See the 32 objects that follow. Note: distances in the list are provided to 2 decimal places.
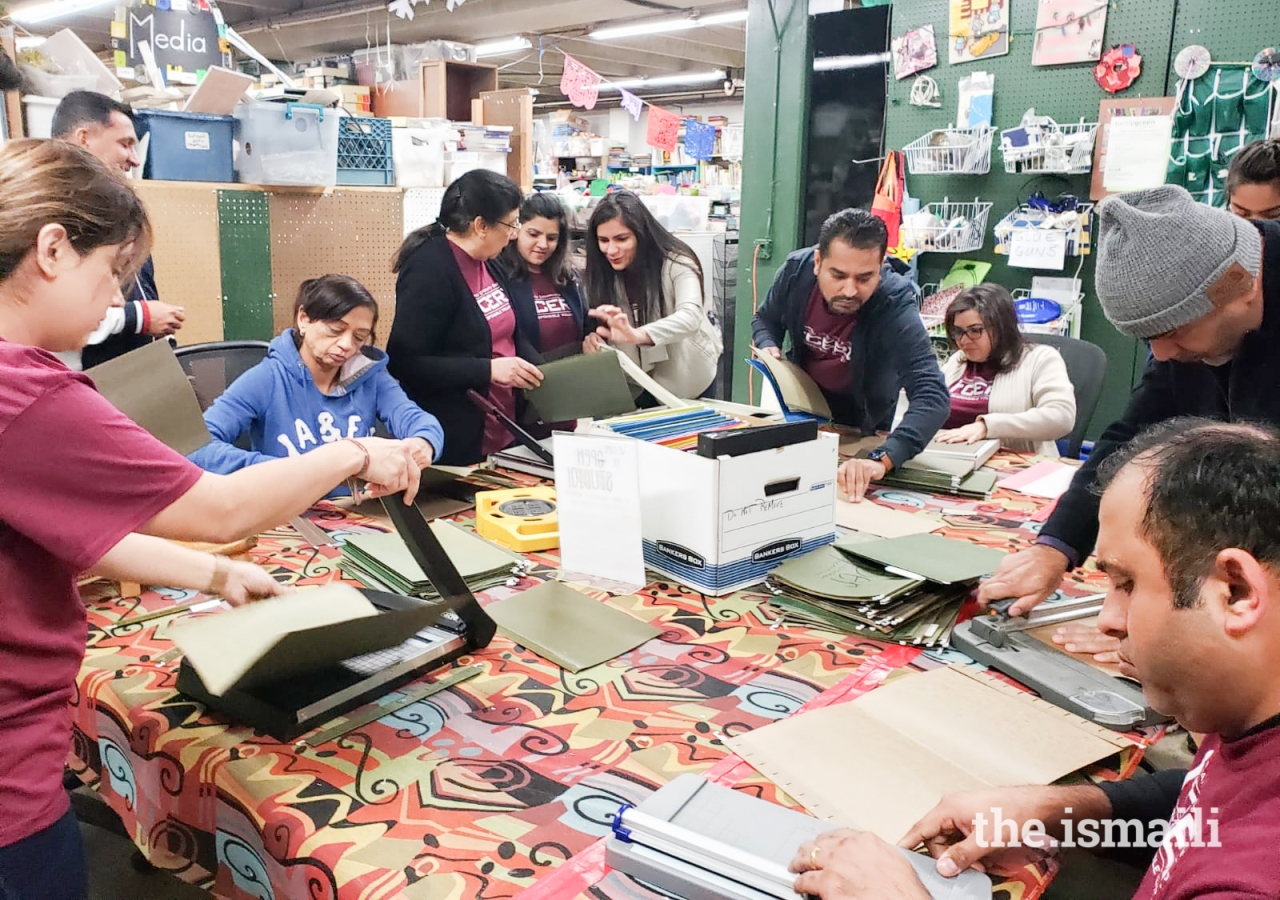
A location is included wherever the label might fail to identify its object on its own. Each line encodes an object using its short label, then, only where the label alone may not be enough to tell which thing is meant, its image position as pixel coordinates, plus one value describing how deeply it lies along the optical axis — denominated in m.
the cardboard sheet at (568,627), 1.32
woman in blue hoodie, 2.11
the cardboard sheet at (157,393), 1.47
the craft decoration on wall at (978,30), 3.91
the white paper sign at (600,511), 1.54
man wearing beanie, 1.29
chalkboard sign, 3.81
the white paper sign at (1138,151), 3.58
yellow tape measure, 1.73
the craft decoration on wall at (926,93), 4.15
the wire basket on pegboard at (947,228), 4.03
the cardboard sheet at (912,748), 0.99
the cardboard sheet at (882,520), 1.83
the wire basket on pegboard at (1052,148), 3.69
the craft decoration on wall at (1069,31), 3.69
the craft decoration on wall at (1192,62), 3.48
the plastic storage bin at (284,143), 3.71
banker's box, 1.51
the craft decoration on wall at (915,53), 4.13
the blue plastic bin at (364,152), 4.07
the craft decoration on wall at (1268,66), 3.31
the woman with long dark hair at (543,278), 2.88
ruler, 1.09
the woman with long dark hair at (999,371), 2.86
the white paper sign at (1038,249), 3.81
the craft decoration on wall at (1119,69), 3.62
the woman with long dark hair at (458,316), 2.52
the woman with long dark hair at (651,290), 3.09
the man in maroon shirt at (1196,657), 0.73
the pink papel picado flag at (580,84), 5.95
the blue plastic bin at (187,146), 3.47
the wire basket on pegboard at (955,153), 3.93
